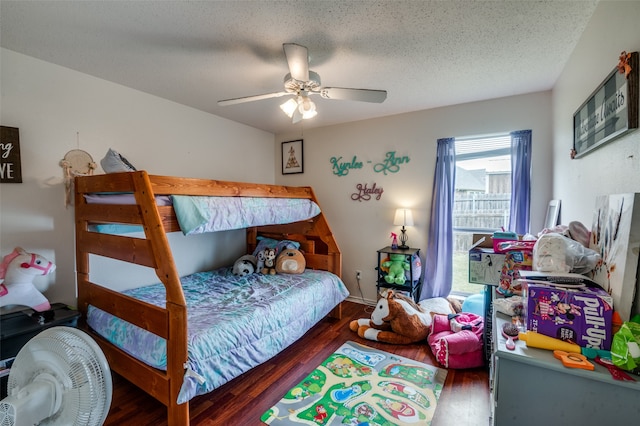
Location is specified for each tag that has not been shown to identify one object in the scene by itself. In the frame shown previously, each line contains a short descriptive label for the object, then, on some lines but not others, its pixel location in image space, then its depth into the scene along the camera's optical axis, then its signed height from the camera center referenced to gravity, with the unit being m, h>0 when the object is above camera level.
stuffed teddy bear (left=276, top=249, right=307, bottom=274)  3.07 -0.70
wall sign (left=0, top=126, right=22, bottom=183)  1.85 +0.32
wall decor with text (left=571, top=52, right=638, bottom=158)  1.05 +0.43
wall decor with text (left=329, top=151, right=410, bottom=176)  3.35 +0.48
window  2.91 +0.09
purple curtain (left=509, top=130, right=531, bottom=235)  2.68 +0.19
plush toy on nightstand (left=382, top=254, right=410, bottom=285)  3.10 -0.78
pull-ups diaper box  0.99 -0.44
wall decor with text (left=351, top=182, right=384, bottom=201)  3.48 +0.12
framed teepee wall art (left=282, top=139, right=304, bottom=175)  4.02 +0.66
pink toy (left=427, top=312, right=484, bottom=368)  2.18 -1.19
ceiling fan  1.78 +0.79
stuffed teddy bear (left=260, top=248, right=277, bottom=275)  3.12 -0.71
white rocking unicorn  1.76 -0.50
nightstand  3.05 -0.88
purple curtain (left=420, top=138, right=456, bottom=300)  3.03 -0.24
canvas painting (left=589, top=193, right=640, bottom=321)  0.96 -0.20
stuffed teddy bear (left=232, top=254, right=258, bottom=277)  3.09 -0.75
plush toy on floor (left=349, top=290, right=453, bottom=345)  2.58 -1.19
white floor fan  0.76 -0.52
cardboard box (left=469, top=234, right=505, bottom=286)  1.81 -0.44
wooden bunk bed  1.52 -0.35
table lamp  3.12 -0.20
